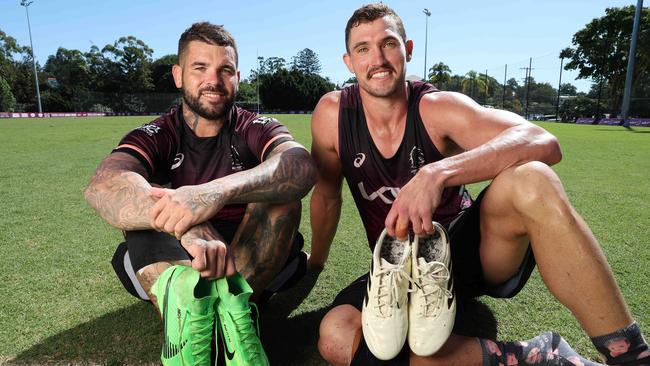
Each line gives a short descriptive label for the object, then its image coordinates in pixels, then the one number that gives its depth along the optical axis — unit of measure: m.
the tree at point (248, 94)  64.64
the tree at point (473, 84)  64.53
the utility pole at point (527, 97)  46.85
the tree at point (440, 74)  67.31
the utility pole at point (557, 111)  43.56
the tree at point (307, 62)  96.75
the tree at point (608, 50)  40.75
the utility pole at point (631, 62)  25.44
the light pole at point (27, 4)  46.91
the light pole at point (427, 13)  53.20
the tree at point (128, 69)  66.00
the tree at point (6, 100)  47.66
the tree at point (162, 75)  67.50
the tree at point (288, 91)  64.19
